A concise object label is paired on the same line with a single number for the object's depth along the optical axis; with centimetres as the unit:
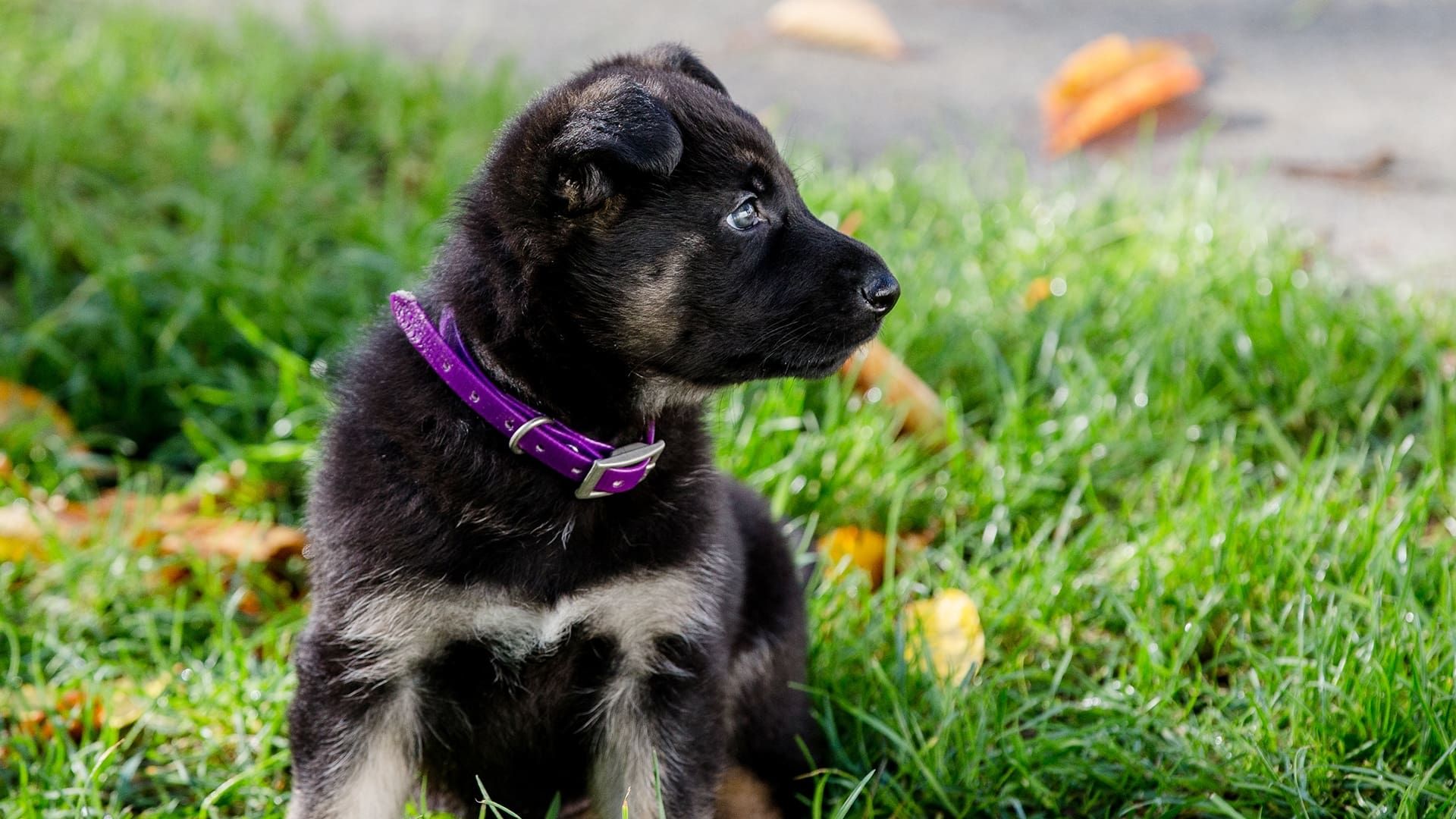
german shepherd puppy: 251
